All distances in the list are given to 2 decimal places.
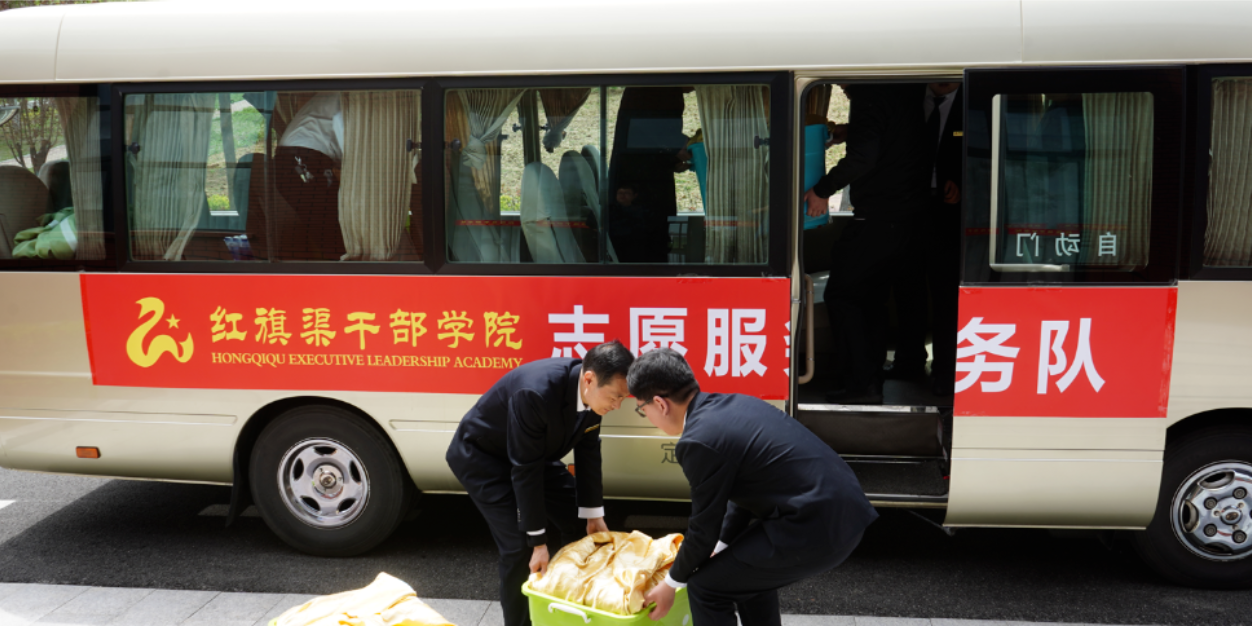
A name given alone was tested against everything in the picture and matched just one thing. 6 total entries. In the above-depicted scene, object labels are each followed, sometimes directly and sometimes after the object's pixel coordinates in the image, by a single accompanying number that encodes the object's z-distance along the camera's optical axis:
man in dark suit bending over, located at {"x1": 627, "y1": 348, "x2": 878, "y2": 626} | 3.09
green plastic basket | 3.30
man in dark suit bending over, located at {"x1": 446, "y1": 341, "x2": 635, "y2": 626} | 3.69
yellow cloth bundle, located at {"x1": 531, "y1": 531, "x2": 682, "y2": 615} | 3.35
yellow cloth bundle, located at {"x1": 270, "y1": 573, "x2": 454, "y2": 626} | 3.08
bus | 4.39
